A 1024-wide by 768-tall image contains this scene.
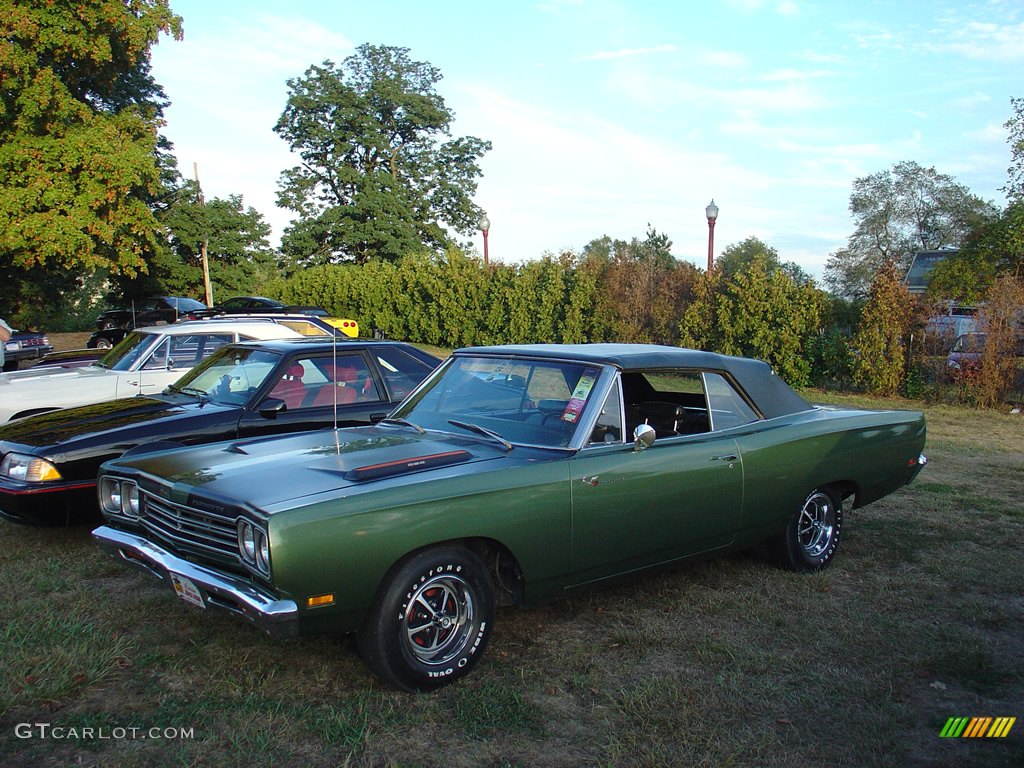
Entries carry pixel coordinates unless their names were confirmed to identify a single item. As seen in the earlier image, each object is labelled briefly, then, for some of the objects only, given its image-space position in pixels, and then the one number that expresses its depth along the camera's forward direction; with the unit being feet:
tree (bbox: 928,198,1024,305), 82.48
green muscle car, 11.26
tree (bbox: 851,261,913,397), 48.06
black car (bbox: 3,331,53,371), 66.13
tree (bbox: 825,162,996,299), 161.68
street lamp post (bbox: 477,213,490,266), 85.86
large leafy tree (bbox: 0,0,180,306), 59.11
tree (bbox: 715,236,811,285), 215.12
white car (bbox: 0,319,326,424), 26.14
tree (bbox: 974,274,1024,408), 43.86
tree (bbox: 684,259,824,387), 51.65
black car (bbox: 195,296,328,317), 67.01
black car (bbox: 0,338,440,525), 17.88
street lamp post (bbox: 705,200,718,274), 60.08
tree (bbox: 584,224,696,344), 57.88
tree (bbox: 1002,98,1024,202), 91.91
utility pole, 117.50
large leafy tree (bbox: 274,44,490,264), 148.15
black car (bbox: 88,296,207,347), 71.51
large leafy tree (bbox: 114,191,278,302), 125.49
